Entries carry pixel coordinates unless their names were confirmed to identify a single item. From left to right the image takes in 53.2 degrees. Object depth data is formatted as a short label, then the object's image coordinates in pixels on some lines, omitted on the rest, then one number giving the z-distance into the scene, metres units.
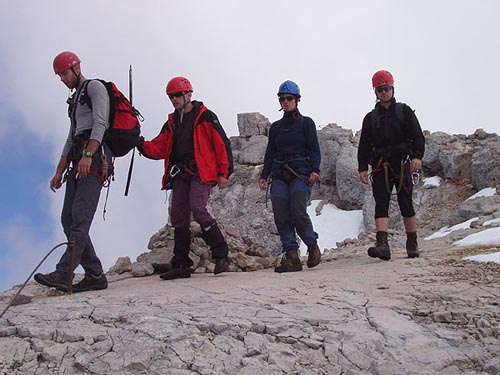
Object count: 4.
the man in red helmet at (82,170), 5.93
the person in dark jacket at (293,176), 7.62
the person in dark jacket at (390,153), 7.89
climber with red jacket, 6.83
